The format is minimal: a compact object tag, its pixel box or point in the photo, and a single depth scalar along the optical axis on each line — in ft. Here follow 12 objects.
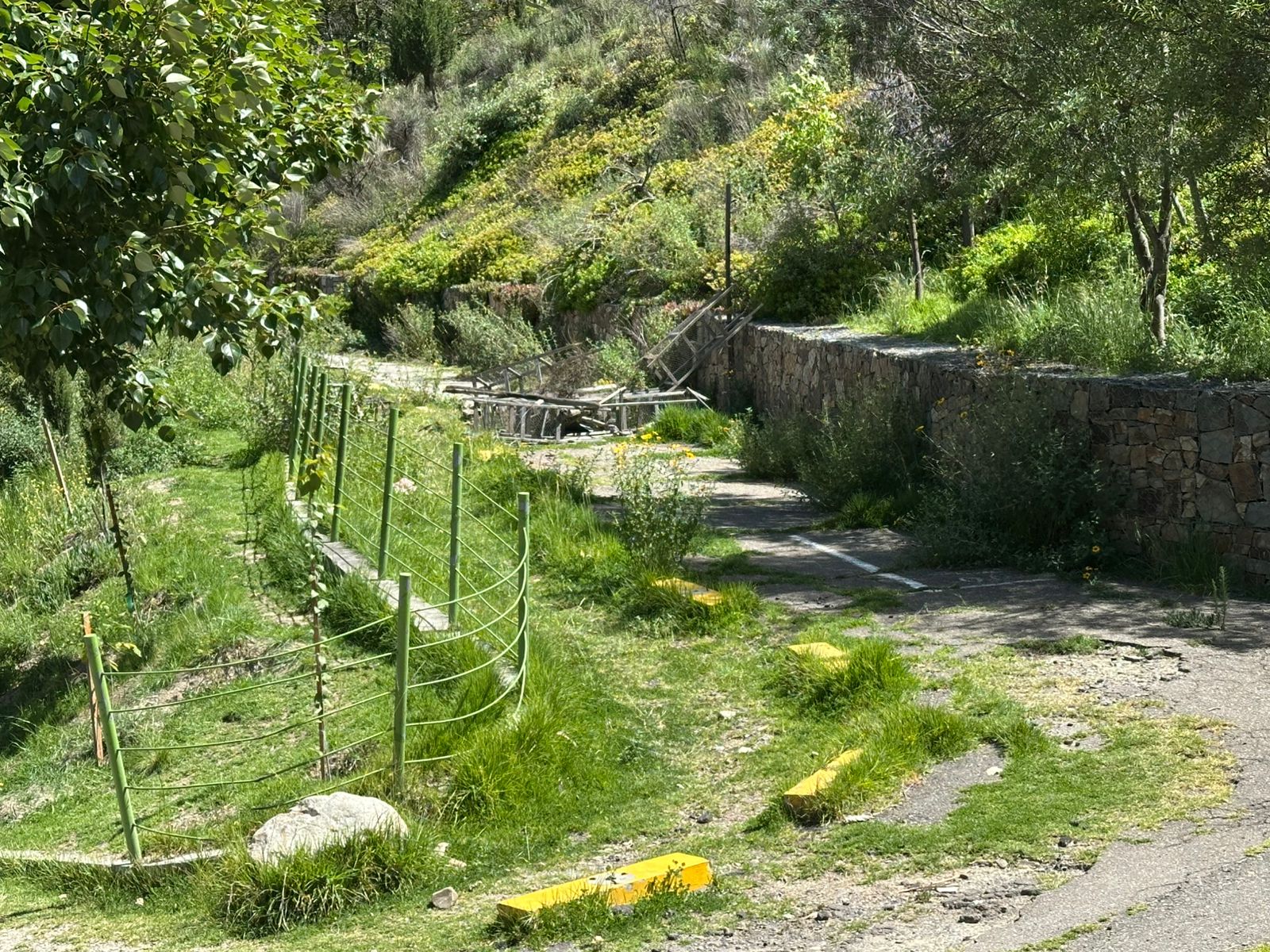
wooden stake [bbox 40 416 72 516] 37.58
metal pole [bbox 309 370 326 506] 37.06
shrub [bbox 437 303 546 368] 74.54
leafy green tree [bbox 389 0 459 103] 129.18
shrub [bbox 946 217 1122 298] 50.06
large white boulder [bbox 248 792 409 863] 19.20
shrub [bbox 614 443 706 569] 33.37
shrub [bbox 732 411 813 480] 49.70
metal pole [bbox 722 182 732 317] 64.59
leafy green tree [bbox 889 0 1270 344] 32.50
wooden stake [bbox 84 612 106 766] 25.93
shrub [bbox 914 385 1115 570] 34.37
